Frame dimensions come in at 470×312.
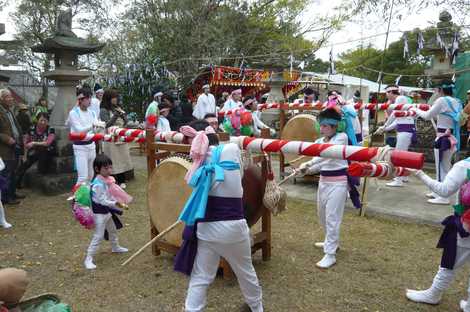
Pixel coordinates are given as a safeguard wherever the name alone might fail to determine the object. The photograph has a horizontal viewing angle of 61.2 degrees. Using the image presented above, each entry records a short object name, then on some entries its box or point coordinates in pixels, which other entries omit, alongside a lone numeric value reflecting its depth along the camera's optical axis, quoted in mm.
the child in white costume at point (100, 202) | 4379
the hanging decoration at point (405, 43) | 9030
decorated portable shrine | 16438
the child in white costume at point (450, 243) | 3051
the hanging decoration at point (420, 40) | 8797
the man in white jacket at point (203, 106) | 12289
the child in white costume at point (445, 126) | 6500
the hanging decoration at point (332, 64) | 11278
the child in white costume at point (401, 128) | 7602
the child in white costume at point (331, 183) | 4336
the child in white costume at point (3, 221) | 5766
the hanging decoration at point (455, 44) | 8961
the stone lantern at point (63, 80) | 7723
